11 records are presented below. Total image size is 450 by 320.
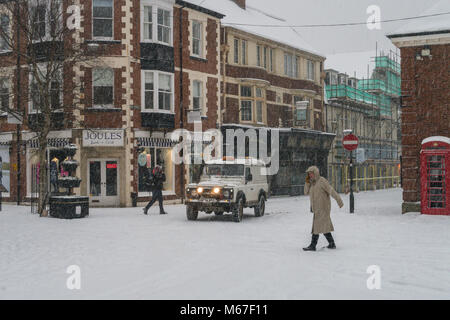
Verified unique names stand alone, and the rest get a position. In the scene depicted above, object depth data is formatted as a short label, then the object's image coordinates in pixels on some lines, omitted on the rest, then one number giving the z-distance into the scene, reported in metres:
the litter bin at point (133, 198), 25.34
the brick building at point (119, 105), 25.12
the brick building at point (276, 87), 31.80
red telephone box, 18.52
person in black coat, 20.67
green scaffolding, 42.57
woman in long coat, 11.36
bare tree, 19.50
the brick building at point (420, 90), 19.27
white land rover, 17.34
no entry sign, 21.82
